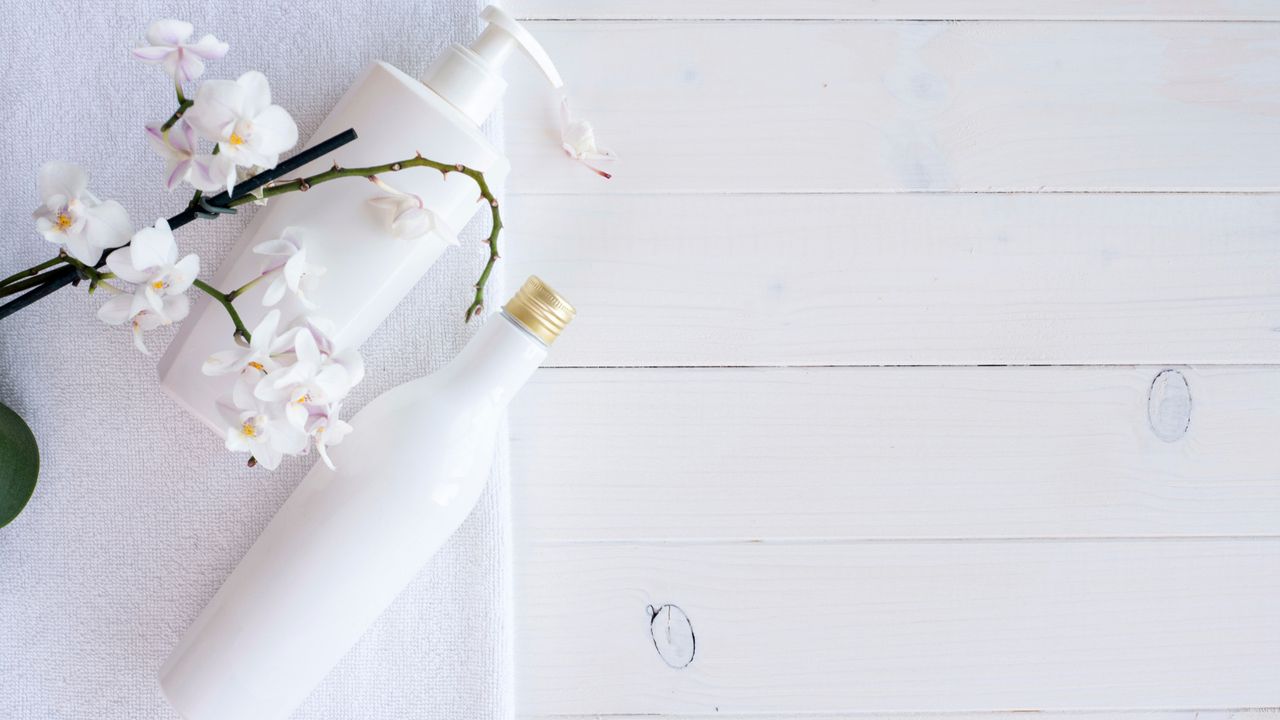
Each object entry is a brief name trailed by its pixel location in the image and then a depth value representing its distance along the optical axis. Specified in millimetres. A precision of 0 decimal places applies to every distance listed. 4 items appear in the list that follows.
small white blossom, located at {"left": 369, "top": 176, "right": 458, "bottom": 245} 386
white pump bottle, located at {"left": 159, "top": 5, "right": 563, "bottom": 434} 394
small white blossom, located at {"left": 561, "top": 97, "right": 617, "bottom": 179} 482
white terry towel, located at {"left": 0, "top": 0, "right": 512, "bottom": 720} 439
